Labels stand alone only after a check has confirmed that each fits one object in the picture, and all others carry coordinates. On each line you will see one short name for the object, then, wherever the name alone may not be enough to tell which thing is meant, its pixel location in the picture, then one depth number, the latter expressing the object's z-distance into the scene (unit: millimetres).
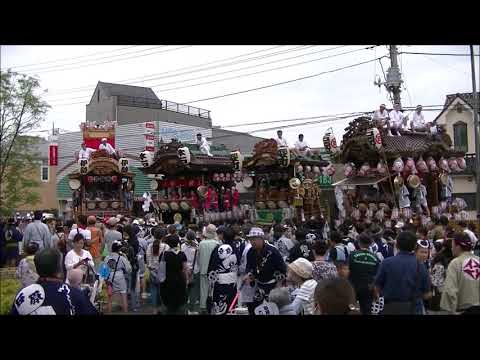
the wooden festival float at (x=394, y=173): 15586
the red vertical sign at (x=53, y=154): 28469
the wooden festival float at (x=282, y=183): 17938
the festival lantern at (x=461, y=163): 16734
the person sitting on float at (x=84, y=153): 19672
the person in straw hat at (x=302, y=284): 5082
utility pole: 20453
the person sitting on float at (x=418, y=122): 17172
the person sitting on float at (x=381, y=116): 16266
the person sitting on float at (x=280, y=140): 18219
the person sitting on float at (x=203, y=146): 20531
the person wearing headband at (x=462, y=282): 5125
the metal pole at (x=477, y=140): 15750
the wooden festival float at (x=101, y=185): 19203
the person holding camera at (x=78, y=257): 7969
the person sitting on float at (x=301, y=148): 19156
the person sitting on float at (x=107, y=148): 19788
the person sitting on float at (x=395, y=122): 16547
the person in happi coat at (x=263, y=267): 6598
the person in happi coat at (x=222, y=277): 7555
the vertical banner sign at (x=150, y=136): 30359
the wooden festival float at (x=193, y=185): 19688
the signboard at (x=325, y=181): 25634
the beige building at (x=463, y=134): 27062
